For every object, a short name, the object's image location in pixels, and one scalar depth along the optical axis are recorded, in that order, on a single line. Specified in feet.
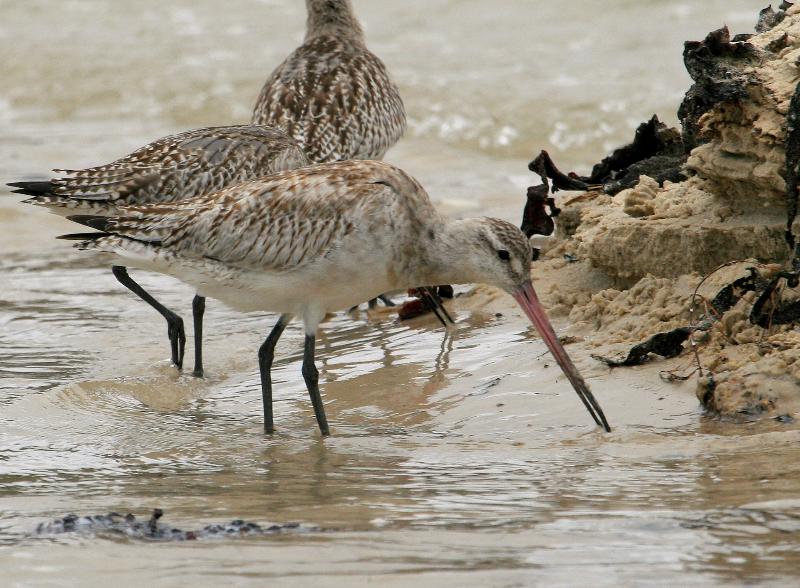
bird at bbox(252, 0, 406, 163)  60.23
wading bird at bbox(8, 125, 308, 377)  49.34
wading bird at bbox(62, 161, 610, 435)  39.68
